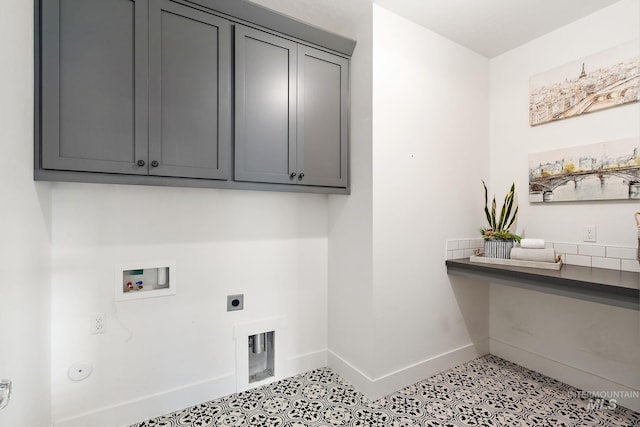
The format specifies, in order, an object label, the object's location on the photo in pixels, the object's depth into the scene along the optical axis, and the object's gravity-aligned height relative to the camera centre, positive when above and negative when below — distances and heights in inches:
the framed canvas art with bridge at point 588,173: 72.1 +10.3
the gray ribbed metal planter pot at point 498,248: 83.4 -9.8
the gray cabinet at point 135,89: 51.9 +23.6
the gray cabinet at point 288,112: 68.7 +24.6
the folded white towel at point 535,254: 75.9 -10.5
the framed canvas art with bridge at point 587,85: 72.2 +33.0
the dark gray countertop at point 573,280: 57.4 -14.5
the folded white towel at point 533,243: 78.8 -7.9
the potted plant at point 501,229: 83.7 -4.8
